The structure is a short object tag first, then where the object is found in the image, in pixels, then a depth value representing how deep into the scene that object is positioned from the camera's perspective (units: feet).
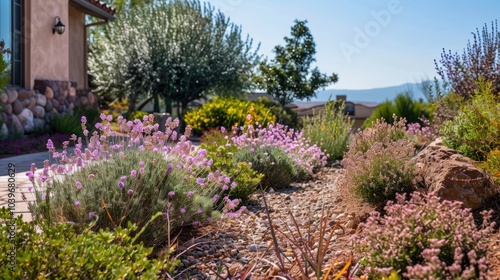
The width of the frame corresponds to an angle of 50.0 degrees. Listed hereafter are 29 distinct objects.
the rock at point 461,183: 14.06
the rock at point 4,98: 33.40
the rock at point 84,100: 47.71
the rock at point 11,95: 34.28
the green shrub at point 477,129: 14.89
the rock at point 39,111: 37.88
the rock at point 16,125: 35.17
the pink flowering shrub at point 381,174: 14.85
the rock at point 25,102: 36.40
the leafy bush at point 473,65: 24.36
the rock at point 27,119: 36.19
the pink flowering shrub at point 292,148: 22.77
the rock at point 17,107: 35.55
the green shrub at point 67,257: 7.70
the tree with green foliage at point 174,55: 56.08
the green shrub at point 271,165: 21.18
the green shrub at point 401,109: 40.11
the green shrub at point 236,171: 17.81
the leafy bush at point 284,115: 47.73
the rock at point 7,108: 34.28
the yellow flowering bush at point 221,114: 43.24
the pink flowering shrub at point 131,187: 12.23
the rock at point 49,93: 38.99
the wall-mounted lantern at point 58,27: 40.40
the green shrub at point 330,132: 29.73
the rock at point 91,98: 48.81
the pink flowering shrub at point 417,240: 9.07
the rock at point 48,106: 39.54
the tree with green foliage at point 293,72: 57.06
